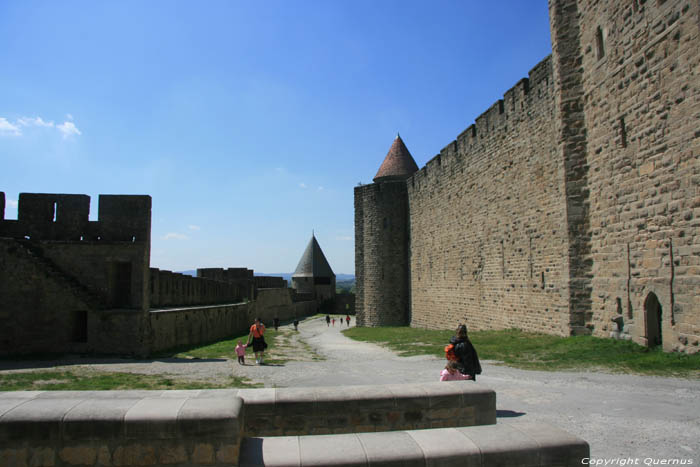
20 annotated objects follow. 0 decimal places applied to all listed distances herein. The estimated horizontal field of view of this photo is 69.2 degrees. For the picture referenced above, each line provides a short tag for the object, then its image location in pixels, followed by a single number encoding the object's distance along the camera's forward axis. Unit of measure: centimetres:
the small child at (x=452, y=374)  650
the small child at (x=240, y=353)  1213
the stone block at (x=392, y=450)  350
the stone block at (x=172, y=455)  346
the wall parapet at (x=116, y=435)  338
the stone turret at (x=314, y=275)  6162
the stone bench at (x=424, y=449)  351
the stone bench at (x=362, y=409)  497
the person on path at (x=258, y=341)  1216
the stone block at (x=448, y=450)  354
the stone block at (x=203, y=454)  347
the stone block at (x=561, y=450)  365
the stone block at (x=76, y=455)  341
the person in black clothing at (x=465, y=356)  657
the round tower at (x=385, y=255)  3145
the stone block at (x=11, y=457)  334
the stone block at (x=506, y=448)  360
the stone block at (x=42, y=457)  337
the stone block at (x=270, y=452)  349
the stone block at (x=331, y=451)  346
